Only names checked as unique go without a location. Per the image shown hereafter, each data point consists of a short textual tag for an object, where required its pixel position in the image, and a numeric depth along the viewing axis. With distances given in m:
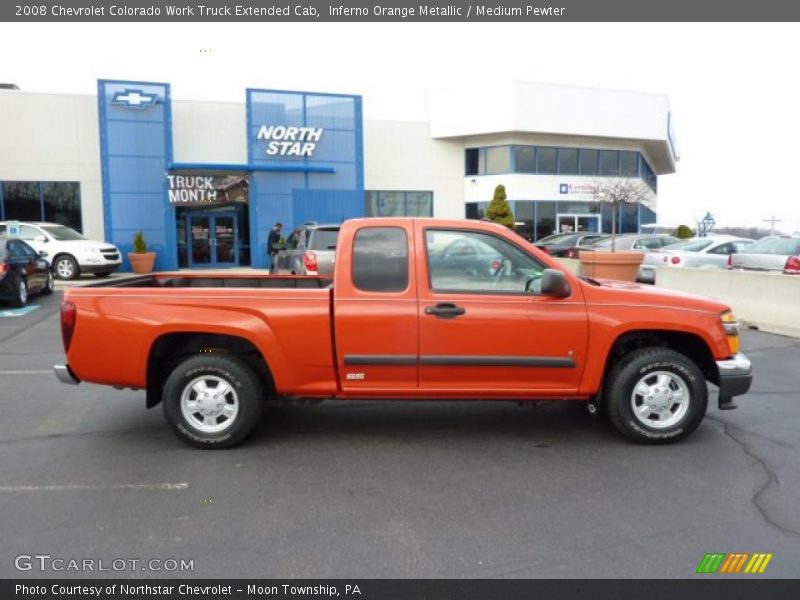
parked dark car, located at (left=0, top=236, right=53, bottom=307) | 12.58
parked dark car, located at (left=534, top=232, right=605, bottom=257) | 20.94
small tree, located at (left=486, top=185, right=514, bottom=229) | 27.38
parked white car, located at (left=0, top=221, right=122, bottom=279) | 18.61
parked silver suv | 11.23
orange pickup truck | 4.75
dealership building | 22.62
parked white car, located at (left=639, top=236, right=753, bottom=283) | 15.68
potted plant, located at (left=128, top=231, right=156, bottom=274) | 21.91
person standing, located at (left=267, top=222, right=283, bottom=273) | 20.91
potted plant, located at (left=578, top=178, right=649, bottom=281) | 13.73
